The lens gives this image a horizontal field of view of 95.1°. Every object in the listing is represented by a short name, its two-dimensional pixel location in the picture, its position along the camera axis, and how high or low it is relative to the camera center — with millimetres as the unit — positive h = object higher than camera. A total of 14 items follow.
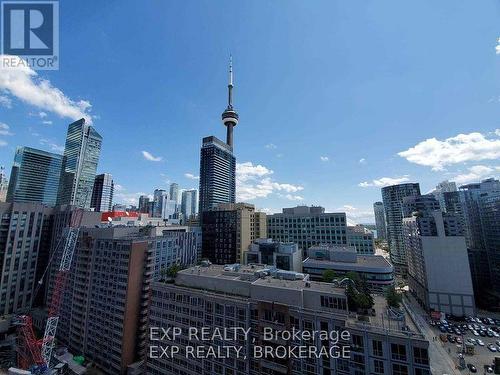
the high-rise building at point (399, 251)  182400 -20838
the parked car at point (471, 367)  70625 -43692
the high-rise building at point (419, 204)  154775 +15615
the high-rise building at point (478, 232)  134625 -4077
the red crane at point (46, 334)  70312 -35141
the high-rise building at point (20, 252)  104562 -12746
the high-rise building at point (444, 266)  110688 -19795
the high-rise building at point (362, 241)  130375 -8581
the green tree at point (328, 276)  59956 -13129
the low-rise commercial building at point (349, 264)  79562 -13989
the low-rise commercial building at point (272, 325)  38281 -19729
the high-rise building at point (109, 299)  74312 -25444
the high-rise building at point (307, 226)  132000 -18
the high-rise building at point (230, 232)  137125 -3843
